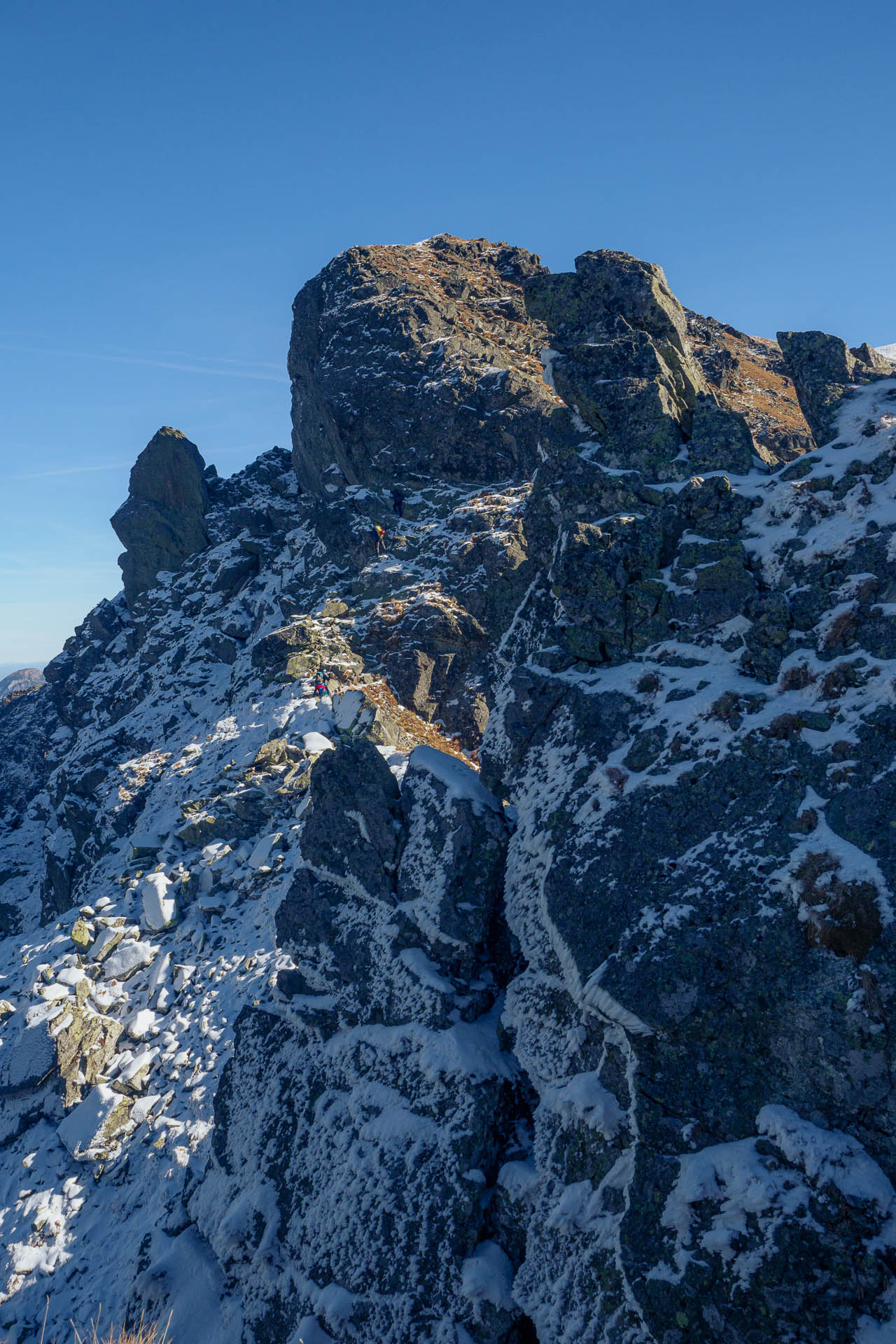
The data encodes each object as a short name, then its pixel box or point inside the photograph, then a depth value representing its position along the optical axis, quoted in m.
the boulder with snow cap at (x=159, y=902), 25.86
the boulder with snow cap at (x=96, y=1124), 19.80
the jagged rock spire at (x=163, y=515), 56.28
